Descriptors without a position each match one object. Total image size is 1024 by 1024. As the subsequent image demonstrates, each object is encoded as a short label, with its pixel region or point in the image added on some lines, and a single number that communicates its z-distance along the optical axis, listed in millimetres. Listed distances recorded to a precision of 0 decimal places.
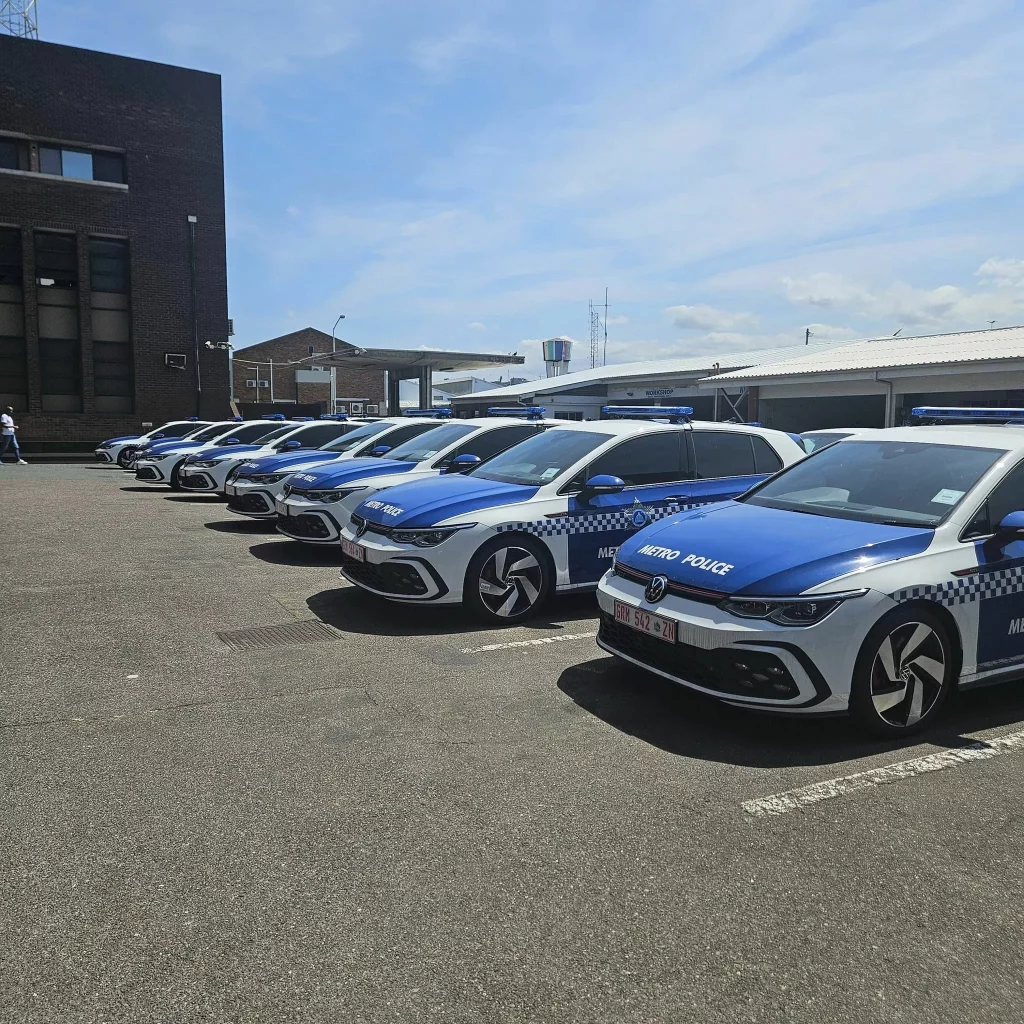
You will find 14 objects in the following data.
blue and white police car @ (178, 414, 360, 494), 14156
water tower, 57741
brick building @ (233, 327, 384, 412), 68625
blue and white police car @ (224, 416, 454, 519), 11469
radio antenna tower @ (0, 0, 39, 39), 33744
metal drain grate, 6087
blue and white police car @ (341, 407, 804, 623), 6551
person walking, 28594
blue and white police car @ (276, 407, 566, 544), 9266
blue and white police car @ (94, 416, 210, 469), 24266
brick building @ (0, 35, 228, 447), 31906
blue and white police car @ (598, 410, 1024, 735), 4160
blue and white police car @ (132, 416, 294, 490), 17812
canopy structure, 30266
